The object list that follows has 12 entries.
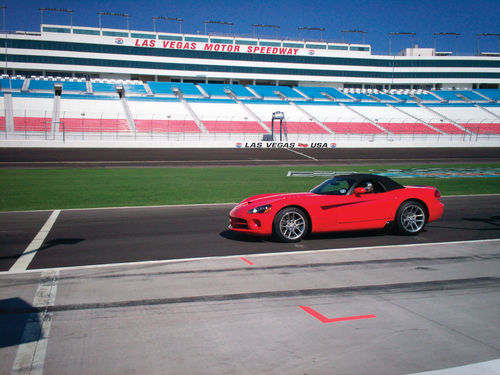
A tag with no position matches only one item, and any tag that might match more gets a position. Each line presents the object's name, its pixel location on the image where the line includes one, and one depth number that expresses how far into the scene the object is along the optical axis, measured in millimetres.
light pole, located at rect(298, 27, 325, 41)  80575
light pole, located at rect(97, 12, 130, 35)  70338
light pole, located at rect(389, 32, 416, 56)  86125
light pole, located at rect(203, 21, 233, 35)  76500
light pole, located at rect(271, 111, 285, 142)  46312
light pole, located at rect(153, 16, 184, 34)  75538
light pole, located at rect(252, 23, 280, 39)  80025
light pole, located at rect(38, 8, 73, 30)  68812
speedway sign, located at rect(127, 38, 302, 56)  67250
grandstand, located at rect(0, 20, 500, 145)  46625
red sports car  8266
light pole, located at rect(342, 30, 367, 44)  83188
